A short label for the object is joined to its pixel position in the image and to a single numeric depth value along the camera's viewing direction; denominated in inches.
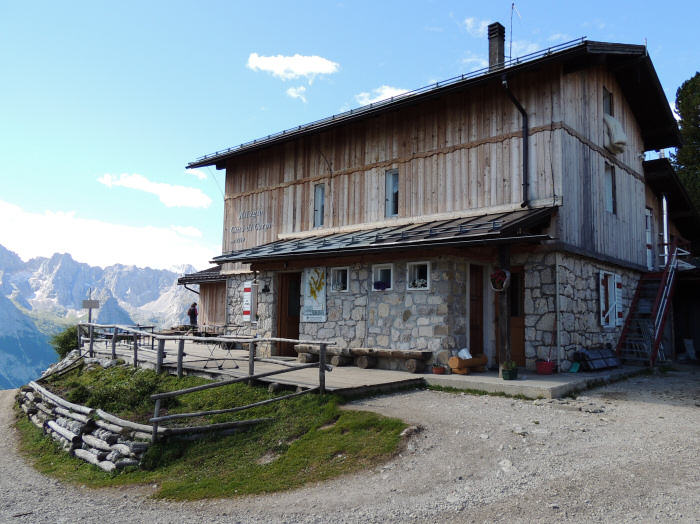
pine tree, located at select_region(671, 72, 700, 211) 950.4
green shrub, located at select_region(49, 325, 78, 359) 822.5
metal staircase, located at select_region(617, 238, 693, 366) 543.2
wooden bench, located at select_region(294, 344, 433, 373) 426.6
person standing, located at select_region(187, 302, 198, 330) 915.2
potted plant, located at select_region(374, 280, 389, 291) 468.4
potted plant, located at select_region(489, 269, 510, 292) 391.5
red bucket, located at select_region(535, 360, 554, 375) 430.3
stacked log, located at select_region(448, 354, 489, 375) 414.3
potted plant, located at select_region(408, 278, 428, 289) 442.1
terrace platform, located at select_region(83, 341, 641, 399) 358.0
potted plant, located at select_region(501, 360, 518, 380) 387.2
